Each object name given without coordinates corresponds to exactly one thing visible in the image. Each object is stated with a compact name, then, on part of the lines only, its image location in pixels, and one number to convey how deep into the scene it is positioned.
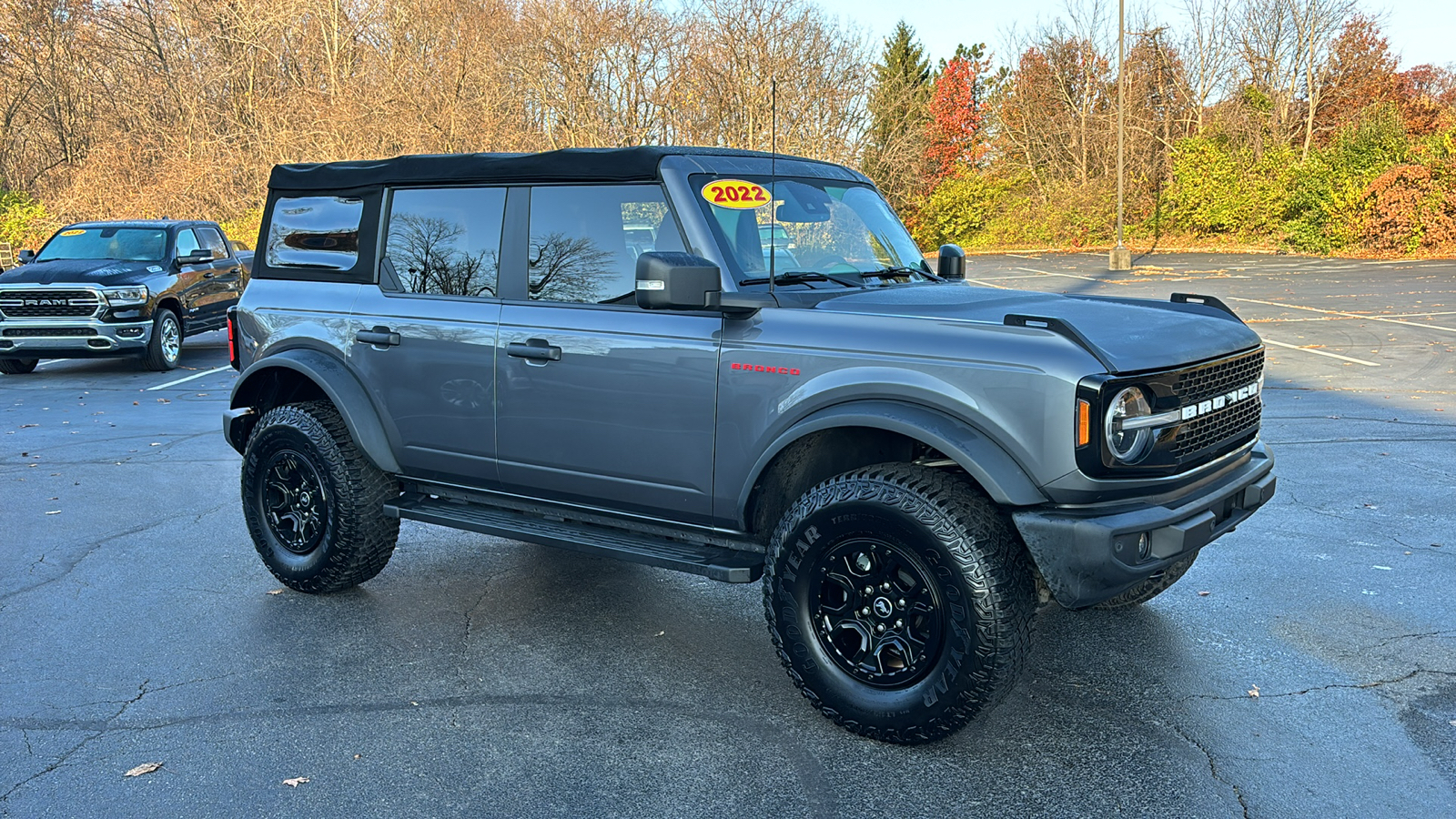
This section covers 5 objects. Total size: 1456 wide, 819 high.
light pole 30.58
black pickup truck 13.82
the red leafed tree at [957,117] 48.97
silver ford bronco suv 3.72
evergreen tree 31.42
